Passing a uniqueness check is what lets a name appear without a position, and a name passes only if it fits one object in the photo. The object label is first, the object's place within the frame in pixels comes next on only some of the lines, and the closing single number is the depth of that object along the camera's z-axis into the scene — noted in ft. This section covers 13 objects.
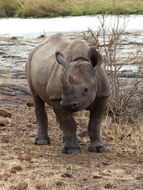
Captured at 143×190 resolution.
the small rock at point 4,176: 50.67
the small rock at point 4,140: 65.76
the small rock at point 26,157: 57.46
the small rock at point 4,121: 75.05
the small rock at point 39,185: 48.88
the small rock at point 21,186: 48.58
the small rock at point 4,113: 81.35
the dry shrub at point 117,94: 82.38
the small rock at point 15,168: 53.21
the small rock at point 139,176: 51.75
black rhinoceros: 57.00
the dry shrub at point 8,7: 256.11
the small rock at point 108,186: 48.98
